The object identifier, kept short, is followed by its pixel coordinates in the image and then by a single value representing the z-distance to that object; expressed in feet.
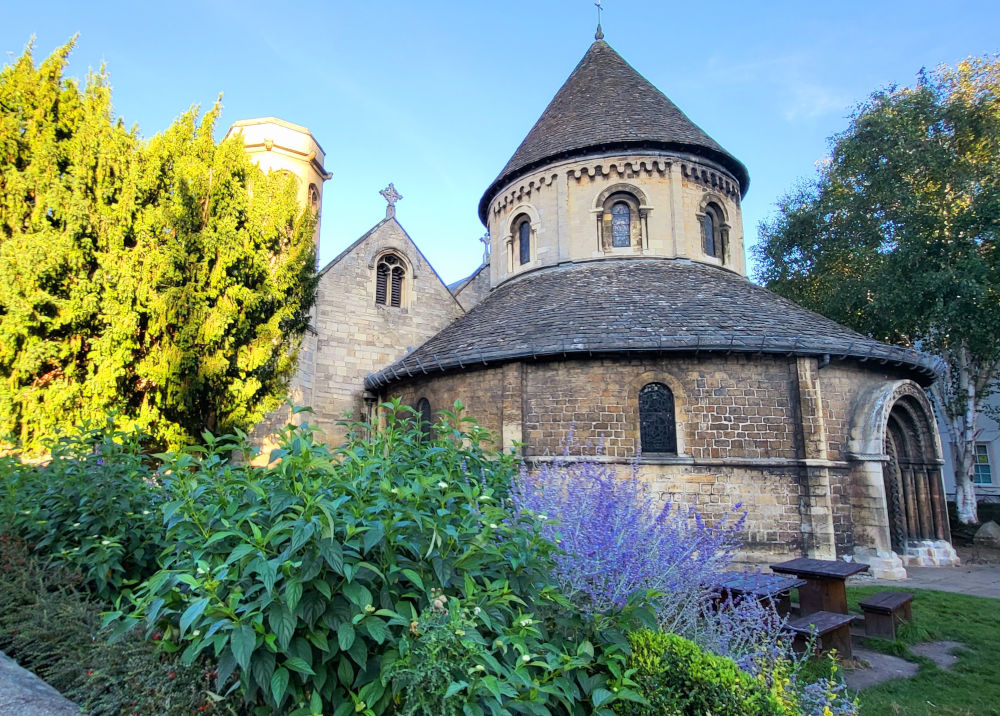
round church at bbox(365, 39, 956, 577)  34.60
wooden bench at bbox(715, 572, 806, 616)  17.28
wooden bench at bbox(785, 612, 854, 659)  19.22
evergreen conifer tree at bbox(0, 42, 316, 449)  28.35
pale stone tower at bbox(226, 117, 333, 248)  53.83
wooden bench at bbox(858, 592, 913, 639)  22.08
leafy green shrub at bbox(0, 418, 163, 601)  14.25
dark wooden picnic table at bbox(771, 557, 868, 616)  23.07
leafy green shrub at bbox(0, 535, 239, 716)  9.32
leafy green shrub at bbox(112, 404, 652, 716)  8.18
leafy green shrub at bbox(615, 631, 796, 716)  9.00
